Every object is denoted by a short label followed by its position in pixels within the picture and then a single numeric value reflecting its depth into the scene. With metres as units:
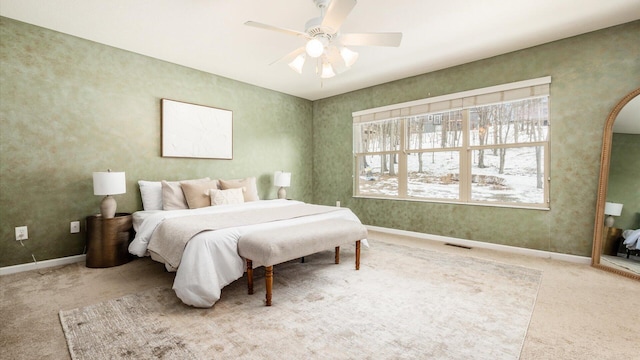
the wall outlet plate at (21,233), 2.95
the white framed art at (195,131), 3.97
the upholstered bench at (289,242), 2.19
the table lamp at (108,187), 3.00
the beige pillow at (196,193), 3.64
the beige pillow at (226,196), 3.76
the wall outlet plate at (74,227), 3.24
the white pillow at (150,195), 3.59
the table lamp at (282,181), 4.98
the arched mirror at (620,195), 2.82
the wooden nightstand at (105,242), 3.05
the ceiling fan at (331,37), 2.04
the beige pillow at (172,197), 3.57
